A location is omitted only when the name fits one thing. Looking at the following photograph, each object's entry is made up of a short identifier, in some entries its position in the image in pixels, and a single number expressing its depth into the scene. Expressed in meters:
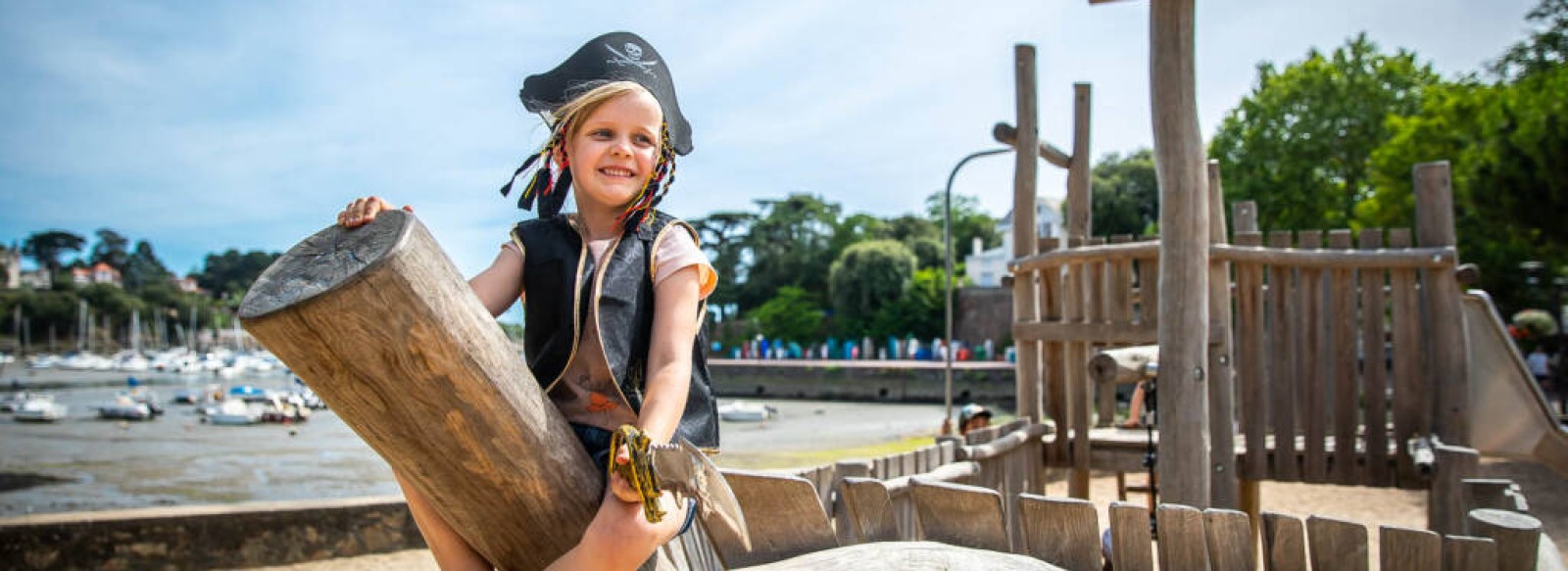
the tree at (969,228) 69.81
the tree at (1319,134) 31.52
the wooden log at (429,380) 1.38
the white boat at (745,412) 34.44
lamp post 12.80
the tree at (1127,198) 50.09
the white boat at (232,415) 38.62
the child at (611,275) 1.85
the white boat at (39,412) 43.09
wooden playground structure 1.46
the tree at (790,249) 64.38
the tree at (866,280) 53.22
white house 59.78
